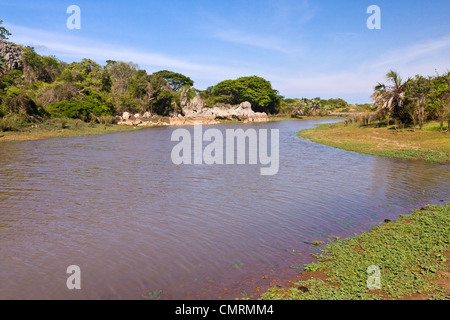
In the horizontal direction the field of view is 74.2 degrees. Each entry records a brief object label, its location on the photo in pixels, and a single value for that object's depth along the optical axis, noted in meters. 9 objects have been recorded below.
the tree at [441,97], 26.69
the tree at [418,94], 28.91
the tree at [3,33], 79.12
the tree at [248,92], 93.54
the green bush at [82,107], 47.81
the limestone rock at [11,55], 73.25
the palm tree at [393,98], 32.20
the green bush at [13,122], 31.81
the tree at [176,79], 96.25
